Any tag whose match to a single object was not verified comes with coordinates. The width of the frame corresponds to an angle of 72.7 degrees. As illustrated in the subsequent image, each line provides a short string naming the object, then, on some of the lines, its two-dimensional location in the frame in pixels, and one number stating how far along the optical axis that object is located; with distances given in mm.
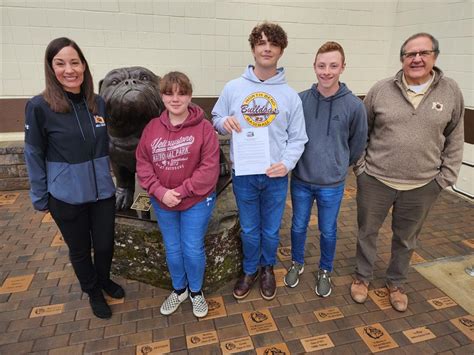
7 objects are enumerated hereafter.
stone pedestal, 2625
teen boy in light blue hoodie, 2055
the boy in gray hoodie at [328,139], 2131
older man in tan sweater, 2102
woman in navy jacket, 1899
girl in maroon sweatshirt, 2025
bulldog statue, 2232
